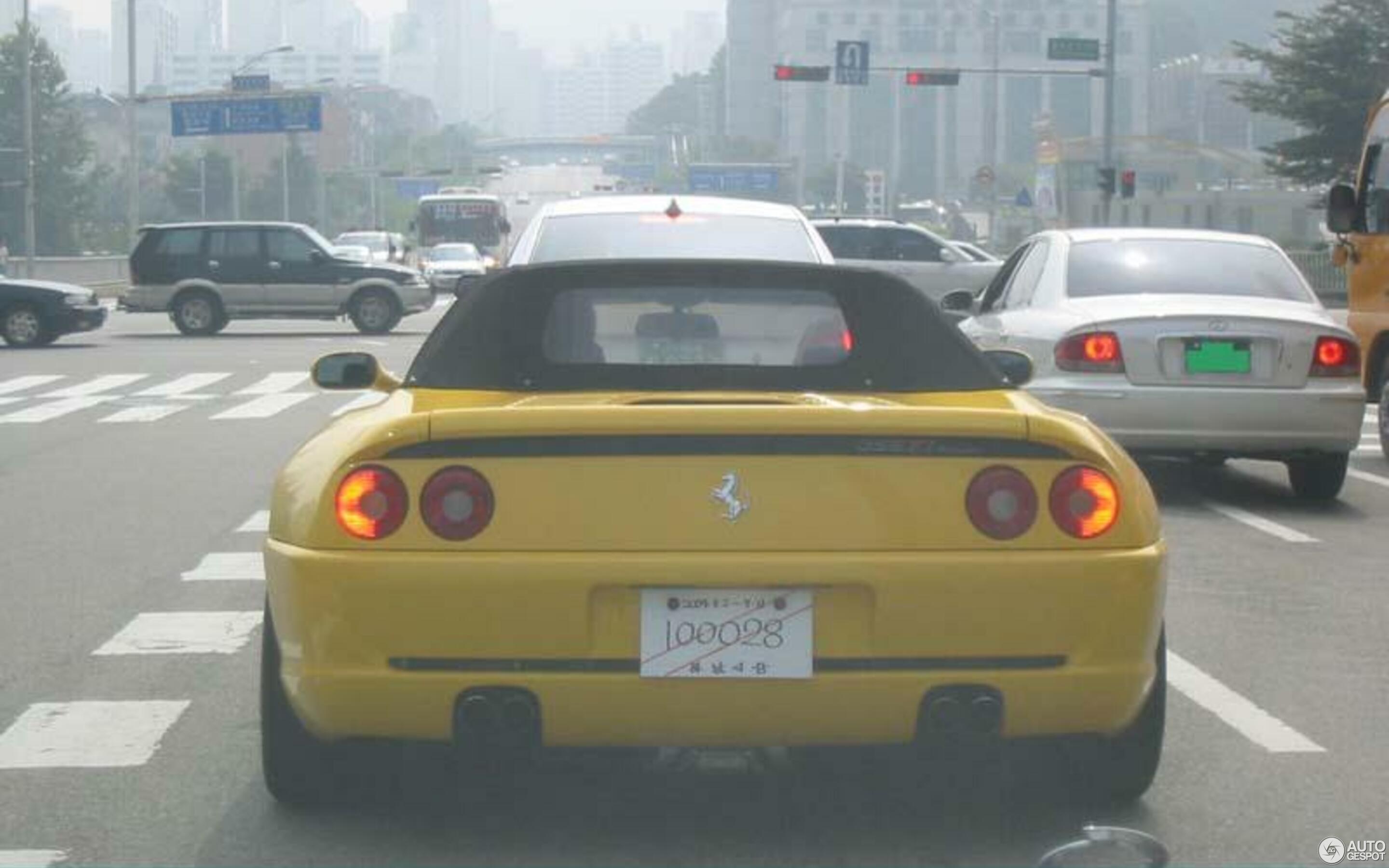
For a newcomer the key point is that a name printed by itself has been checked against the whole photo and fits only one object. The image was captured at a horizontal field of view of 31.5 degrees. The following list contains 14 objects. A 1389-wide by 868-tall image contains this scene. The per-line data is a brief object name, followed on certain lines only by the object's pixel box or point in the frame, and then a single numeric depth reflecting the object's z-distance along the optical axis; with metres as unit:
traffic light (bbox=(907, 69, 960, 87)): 56.84
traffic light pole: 51.06
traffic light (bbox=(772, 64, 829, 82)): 57.59
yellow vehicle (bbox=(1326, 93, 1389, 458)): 15.56
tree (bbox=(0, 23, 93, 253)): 97.59
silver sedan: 12.55
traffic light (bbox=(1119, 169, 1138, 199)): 49.81
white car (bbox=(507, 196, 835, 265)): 11.38
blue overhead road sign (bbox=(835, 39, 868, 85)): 61.19
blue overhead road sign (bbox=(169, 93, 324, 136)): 75.69
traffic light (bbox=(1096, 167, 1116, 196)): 51.25
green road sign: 49.84
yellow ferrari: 5.37
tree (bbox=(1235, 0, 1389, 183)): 52.81
